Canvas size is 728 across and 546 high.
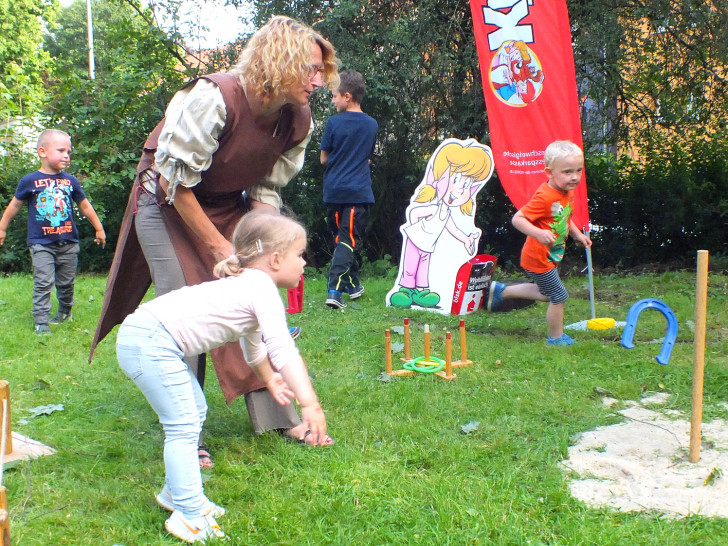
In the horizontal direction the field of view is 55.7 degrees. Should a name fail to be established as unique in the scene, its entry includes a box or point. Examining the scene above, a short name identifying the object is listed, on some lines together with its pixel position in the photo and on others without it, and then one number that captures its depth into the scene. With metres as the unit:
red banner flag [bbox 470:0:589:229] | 6.36
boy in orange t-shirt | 5.05
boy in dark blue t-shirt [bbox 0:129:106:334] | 6.24
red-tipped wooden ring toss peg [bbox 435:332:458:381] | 4.30
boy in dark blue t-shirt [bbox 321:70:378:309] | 7.08
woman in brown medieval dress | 2.80
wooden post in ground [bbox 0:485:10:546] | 1.69
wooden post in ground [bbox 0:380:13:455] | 2.66
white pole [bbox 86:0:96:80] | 10.59
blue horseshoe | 3.15
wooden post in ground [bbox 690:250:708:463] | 2.97
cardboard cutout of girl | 6.86
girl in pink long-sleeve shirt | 2.46
